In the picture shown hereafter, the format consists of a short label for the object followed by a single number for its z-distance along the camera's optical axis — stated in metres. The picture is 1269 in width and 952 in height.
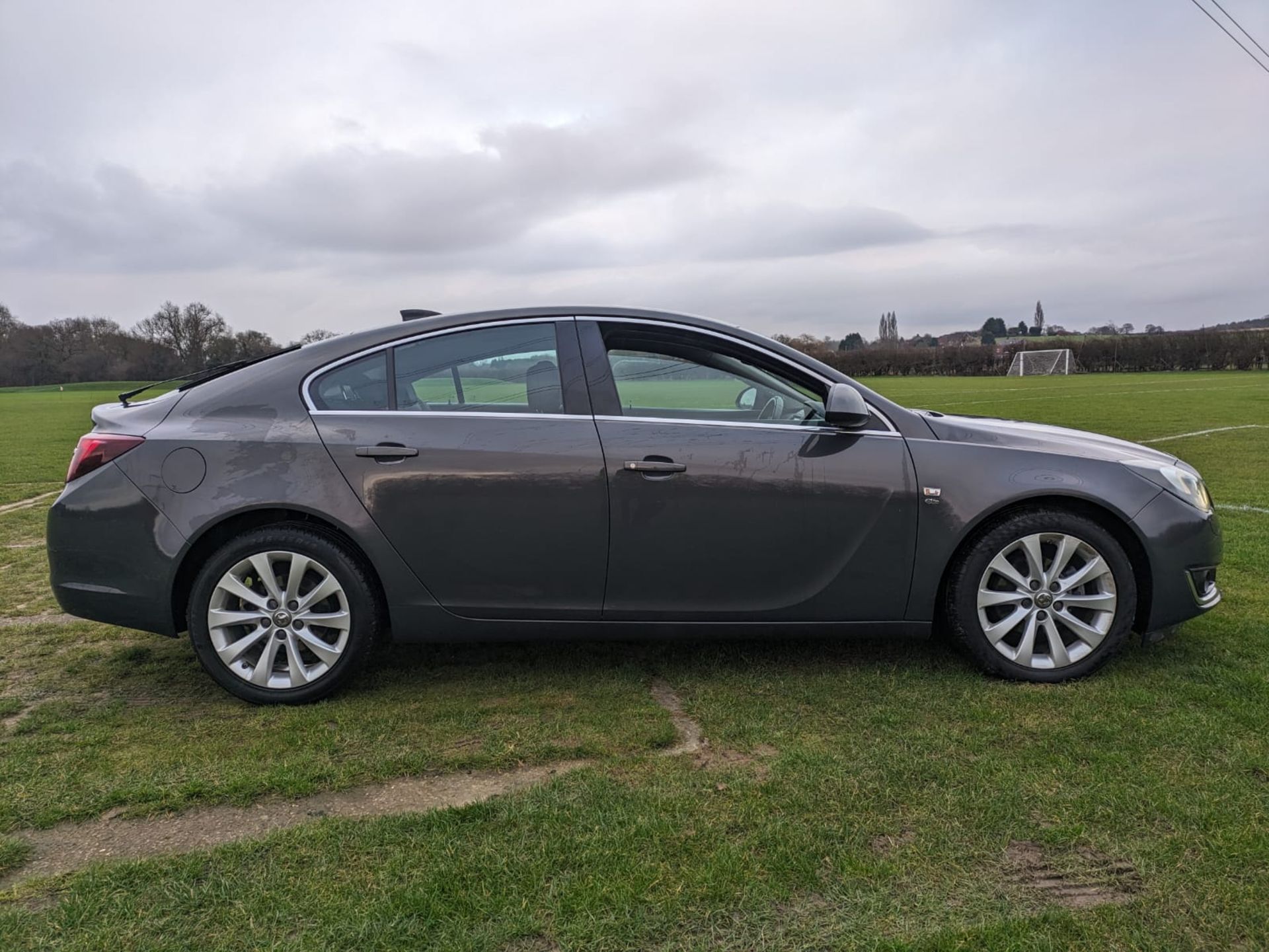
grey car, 3.24
